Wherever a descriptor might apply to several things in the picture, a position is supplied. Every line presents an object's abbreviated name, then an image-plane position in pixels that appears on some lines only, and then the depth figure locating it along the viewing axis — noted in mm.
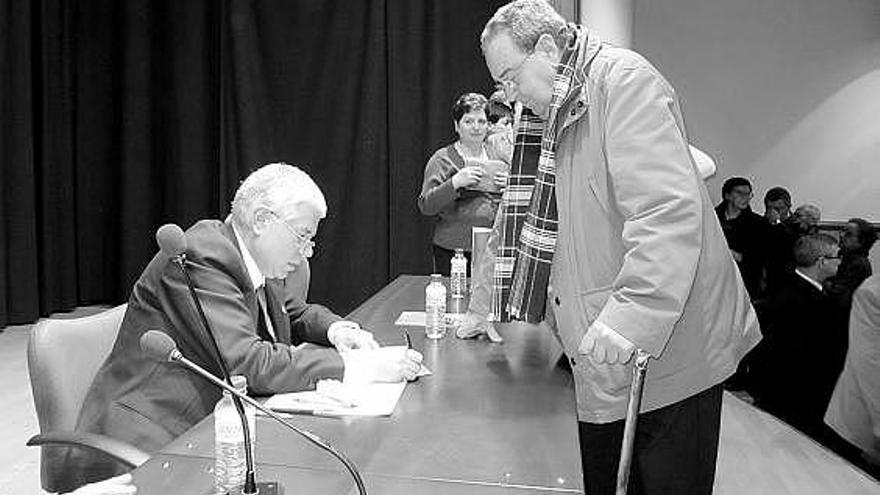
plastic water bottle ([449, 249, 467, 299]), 3143
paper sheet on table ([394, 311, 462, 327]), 2697
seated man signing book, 1883
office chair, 1900
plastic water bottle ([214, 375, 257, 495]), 1415
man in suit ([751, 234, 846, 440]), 4004
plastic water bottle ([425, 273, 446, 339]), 2489
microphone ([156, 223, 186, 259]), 1337
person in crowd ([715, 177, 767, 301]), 4590
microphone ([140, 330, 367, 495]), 1238
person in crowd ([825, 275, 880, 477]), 3557
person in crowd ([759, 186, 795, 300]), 4422
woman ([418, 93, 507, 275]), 3607
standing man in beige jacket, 1582
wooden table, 1445
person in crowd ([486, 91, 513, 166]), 3785
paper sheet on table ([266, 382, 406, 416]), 1784
